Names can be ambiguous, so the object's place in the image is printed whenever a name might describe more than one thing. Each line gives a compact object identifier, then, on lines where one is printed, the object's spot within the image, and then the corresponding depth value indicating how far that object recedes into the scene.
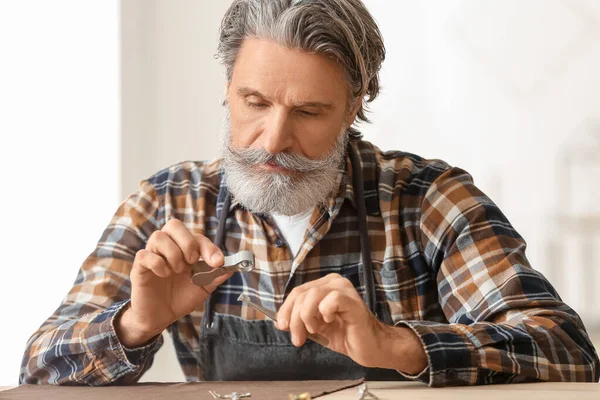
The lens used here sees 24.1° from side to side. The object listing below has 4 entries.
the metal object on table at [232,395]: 1.38
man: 1.47
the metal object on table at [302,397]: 1.27
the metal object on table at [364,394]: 1.35
